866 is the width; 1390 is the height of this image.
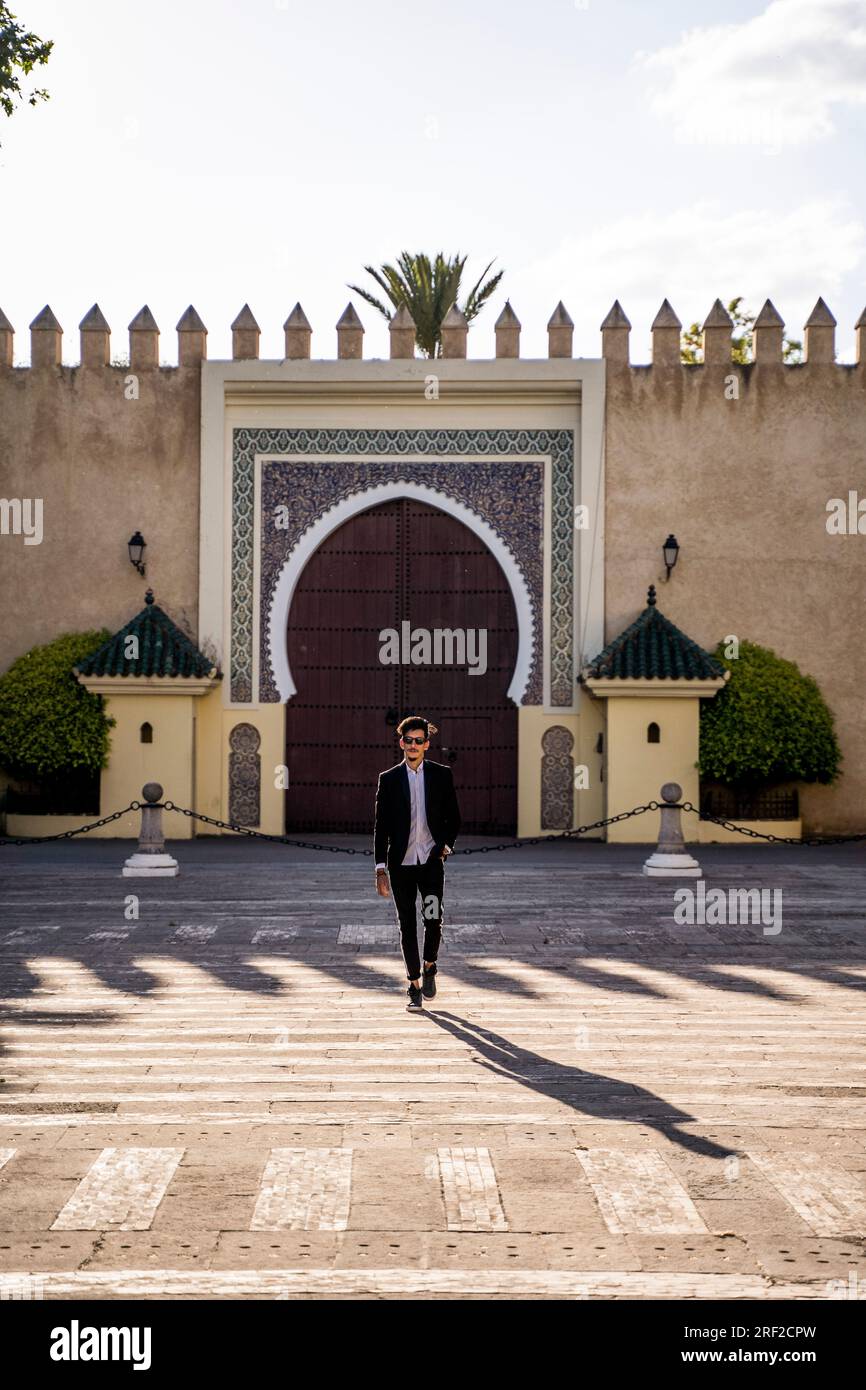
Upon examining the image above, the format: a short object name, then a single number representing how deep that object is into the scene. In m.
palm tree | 26.66
